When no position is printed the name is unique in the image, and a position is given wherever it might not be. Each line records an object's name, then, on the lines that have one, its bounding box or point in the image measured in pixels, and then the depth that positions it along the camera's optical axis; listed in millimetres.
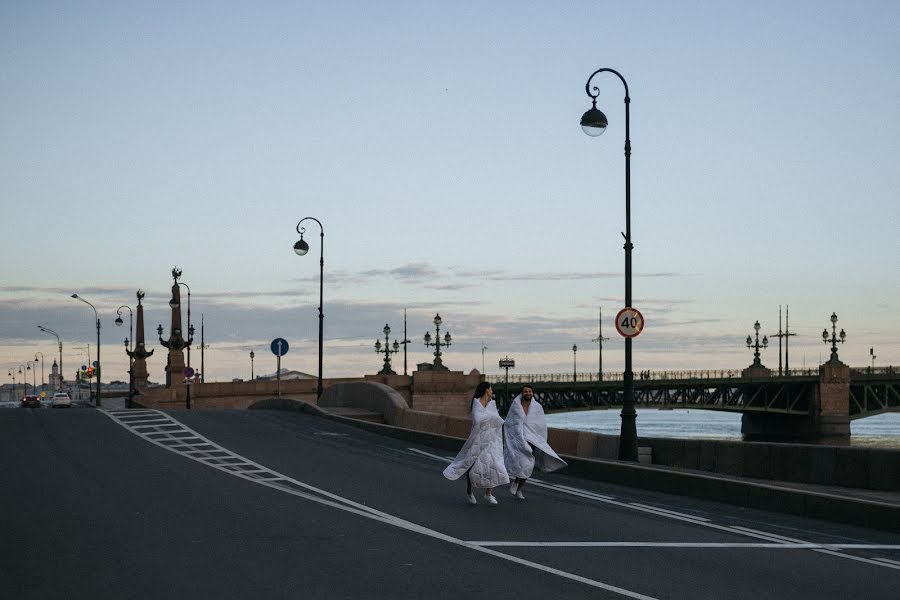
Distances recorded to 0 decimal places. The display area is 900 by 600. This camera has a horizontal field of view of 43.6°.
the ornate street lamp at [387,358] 79000
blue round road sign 41372
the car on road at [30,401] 95000
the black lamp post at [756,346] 123375
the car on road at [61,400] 83275
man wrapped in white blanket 16344
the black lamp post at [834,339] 114581
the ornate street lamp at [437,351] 72650
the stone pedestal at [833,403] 114000
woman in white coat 15297
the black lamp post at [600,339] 135150
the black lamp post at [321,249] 44125
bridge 101625
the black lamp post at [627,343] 20844
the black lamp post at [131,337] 95838
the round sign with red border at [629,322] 21391
